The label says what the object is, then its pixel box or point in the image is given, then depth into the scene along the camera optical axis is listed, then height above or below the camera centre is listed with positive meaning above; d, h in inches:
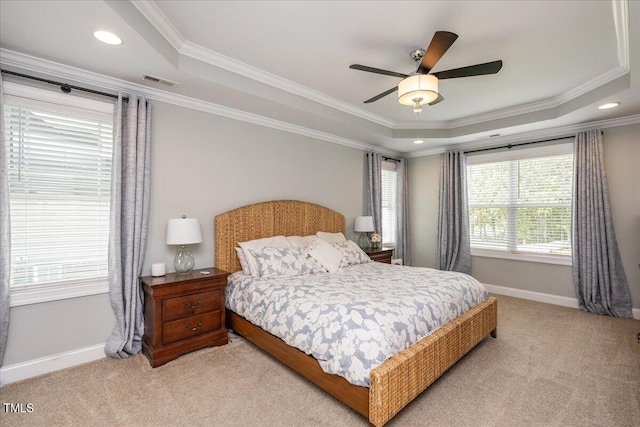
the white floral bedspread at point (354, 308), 73.6 -25.9
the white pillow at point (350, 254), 148.6 -16.0
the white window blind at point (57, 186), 92.4 +12.6
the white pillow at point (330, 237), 163.8 -7.7
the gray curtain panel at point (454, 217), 200.1 +4.0
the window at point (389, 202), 222.2 +15.8
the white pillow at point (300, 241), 144.9 -9.0
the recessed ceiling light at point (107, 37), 77.9 +50.0
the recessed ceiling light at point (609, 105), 127.0 +50.9
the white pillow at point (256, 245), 123.1 -10.0
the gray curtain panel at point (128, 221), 103.7 +1.0
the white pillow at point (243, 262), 125.4 -16.7
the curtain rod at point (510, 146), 166.9 +47.5
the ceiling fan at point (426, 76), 84.7 +44.8
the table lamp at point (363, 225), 185.6 -1.2
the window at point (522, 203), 167.3 +12.1
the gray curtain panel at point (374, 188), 200.8 +23.5
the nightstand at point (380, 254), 177.4 -18.9
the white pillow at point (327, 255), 134.0 -14.9
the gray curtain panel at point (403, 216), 223.6 +5.2
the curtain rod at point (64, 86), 90.4 +45.8
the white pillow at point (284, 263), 122.6 -16.8
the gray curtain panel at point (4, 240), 85.3 -4.6
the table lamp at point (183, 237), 110.8 -5.0
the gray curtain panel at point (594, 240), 147.5 -8.9
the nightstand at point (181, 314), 100.2 -32.3
